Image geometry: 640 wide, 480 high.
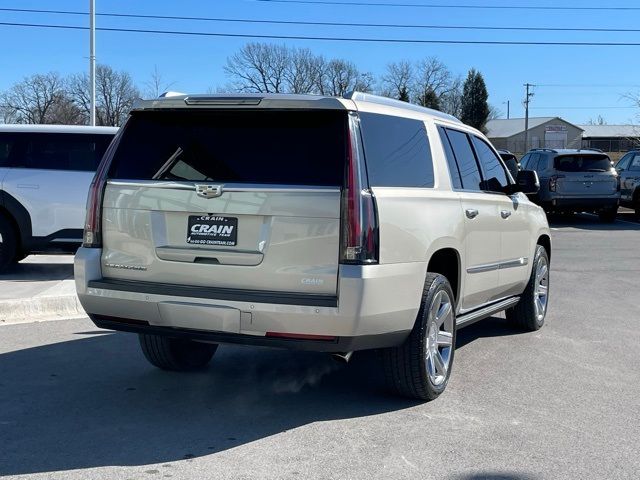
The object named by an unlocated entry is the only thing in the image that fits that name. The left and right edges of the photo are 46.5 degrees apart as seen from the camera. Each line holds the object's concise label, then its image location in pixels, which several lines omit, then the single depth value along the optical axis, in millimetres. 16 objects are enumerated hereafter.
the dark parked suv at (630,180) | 20438
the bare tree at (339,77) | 72000
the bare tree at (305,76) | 70906
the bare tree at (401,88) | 82688
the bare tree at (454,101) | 100250
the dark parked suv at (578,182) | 19016
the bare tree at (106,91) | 69950
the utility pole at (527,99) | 104144
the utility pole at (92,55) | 24344
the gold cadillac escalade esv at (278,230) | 4203
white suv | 9766
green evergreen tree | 98375
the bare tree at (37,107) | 75625
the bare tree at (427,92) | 83062
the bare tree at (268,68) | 68125
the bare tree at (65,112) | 66062
